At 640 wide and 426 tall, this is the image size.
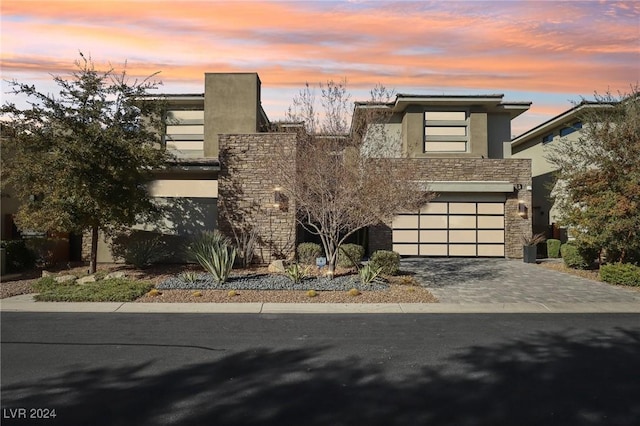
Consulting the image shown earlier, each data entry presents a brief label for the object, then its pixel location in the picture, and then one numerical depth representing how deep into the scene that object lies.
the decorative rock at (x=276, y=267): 14.35
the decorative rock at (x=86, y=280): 12.41
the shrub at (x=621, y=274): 13.09
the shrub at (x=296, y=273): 12.35
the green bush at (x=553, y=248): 20.84
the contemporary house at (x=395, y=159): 16.31
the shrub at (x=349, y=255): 15.49
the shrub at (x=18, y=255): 14.43
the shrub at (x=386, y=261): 13.62
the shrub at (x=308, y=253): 15.90
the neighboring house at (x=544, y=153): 22.27
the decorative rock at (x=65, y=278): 12.38
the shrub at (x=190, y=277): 12.25
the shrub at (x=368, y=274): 12.34
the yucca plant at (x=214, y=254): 12.35
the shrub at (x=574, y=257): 16.44
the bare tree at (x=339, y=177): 12.35
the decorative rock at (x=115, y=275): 12.93
